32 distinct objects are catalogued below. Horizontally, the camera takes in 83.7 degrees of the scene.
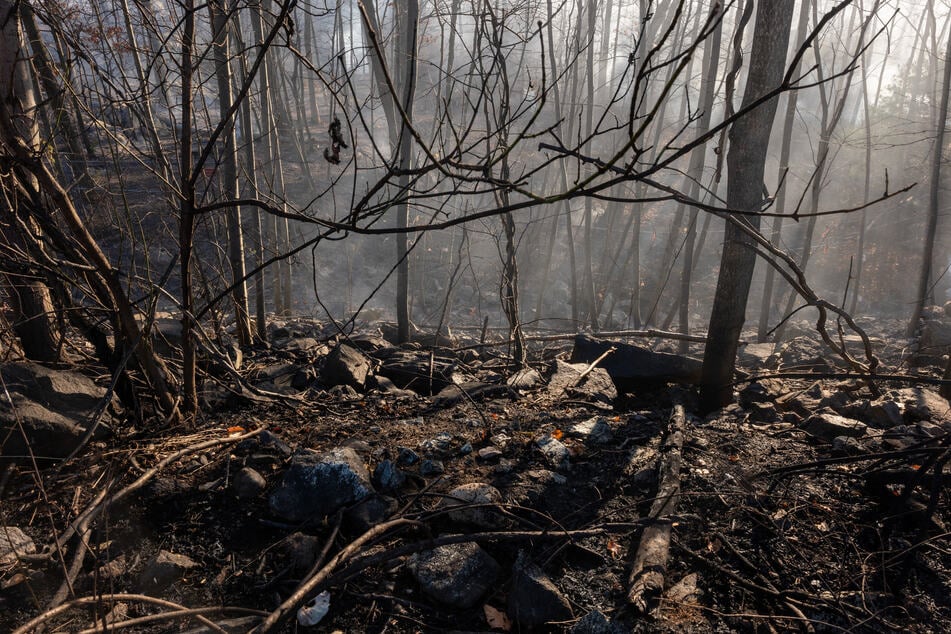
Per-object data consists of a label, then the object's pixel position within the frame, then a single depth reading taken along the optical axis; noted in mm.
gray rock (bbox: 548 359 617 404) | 4273
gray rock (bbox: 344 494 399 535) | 2365
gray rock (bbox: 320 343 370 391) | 4320
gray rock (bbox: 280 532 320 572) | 2154
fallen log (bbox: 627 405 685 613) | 2027
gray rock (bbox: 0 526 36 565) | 1992
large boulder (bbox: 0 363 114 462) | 2480
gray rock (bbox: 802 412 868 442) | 3422
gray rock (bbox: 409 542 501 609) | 2041
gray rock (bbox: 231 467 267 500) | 2535
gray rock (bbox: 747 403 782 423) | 3978
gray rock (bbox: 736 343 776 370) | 6570
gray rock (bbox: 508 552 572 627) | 1955
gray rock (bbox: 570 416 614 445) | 3361
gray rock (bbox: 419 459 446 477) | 2838
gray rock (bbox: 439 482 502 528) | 2412
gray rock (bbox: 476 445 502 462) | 3045
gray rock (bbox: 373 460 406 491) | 2670
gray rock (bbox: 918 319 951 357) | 7871
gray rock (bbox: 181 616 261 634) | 1821
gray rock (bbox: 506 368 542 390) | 4504
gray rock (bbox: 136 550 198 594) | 2047
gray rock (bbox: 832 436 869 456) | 3039
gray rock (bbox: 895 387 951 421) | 3752
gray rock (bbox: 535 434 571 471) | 3040
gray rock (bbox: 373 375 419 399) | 4277
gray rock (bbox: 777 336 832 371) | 5479
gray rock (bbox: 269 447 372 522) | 2420
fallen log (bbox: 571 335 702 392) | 4496
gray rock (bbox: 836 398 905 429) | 3727
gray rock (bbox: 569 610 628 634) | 1866
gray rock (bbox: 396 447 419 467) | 2914
